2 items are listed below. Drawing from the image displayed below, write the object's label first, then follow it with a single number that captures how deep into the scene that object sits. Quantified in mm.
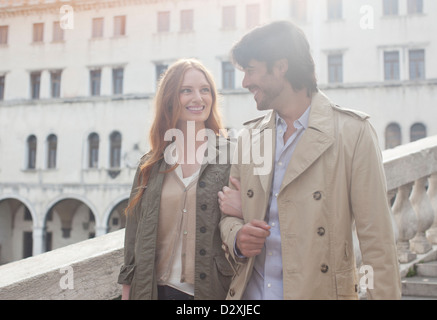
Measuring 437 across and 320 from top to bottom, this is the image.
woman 2023
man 1626
